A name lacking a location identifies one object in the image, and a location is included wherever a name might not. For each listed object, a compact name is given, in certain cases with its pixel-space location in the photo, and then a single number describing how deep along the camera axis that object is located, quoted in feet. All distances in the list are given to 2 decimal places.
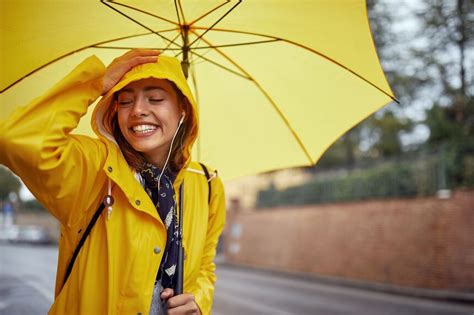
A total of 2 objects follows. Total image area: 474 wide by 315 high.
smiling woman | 6.03
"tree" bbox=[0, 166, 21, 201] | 55.30
